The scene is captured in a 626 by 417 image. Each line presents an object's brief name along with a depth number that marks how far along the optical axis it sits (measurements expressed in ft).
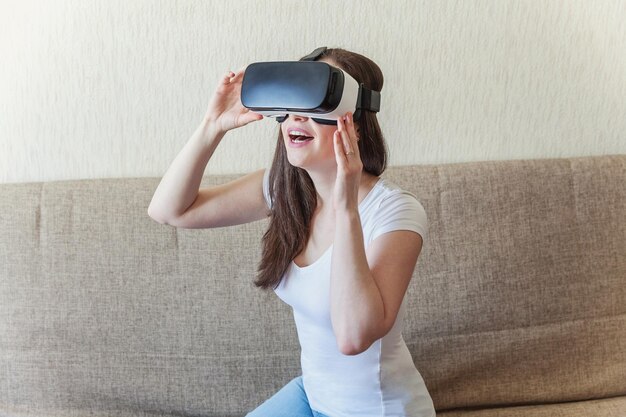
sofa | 5.87
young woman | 4.10
